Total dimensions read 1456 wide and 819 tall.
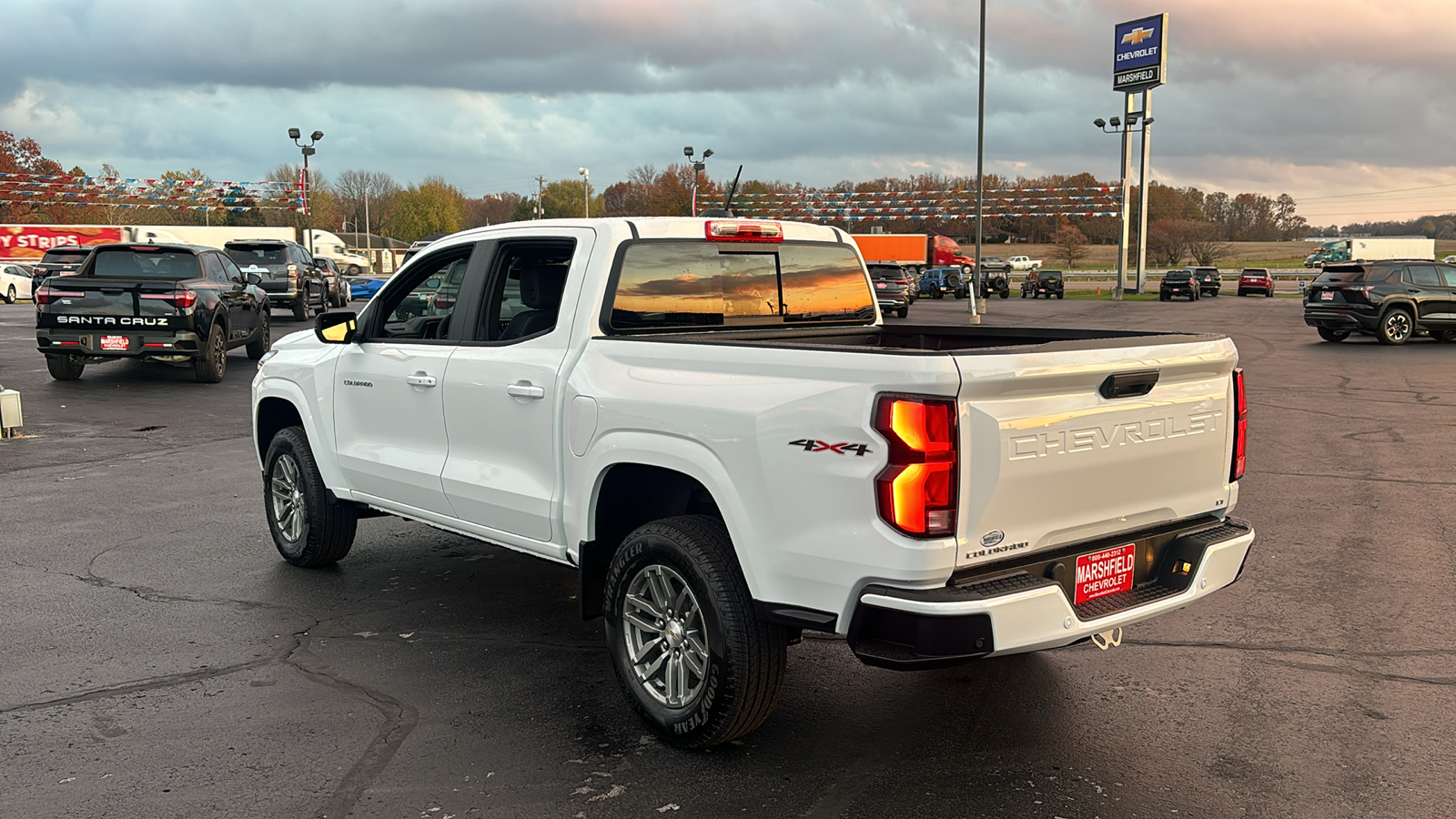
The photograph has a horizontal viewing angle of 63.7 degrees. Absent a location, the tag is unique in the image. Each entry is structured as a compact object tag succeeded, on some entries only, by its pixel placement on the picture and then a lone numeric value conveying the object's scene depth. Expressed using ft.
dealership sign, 199.41
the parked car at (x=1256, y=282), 192.34
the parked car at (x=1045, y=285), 178.85
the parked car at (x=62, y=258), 94.07
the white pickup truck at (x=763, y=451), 11.32
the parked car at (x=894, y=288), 123.15
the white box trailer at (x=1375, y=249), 275.22
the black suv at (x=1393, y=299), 78.69
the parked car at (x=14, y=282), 137.90
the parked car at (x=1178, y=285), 167.92
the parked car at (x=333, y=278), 111.35
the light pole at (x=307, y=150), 164.14
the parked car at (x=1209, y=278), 190.90
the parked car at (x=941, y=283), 183.52
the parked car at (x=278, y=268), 90.27
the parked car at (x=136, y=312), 48.32
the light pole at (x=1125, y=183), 181.57
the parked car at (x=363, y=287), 144.05
